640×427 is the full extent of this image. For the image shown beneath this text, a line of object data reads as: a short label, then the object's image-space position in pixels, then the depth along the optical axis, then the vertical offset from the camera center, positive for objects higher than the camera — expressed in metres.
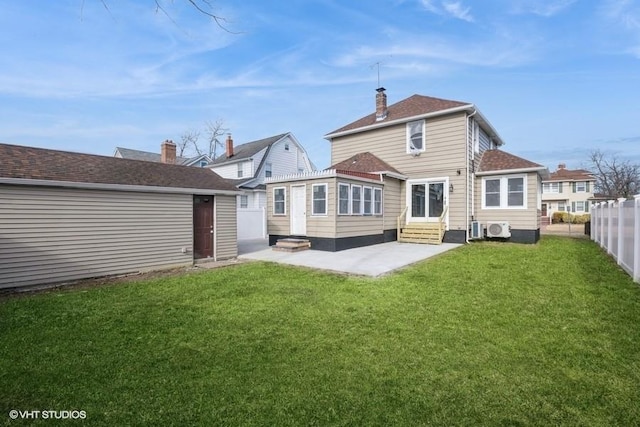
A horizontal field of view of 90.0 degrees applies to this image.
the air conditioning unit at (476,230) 14.54 -1.20
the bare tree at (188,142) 44.75 +9.09
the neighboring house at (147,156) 30.63 +5.34
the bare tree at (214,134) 43.09 +9.86
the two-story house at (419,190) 12.96 +0.62
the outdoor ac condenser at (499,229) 14.06 -1.14
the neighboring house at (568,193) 39.62 +1.26
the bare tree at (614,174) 42.75 +3.83
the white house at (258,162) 24.38 +3.76
